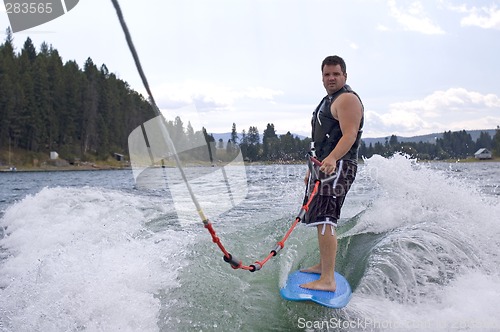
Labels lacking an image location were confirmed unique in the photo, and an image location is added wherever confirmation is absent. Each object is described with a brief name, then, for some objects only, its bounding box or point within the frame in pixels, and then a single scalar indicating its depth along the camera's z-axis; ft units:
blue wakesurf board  11.68
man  12.57
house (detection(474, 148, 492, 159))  317.63
